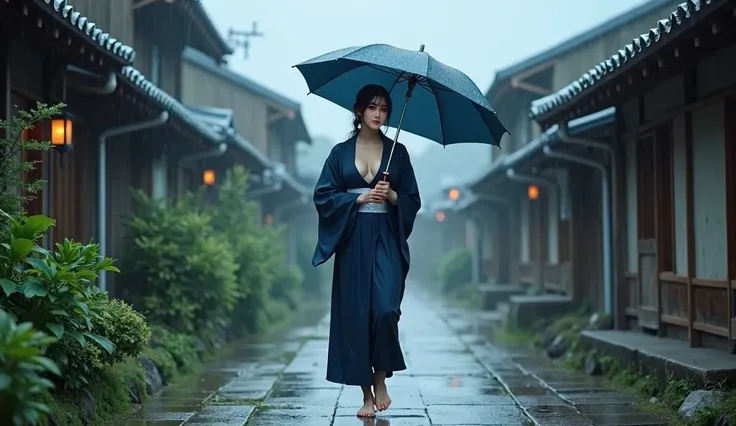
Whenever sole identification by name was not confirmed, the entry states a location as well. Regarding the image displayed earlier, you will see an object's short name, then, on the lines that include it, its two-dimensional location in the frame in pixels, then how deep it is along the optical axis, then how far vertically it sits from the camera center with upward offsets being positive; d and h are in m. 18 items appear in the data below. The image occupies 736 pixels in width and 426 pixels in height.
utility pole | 39.41 +8.02
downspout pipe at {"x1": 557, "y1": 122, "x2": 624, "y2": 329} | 12.25 +0.83
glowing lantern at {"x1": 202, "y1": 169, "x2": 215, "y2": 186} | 17.94 +1.24
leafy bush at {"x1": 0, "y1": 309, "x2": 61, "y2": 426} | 3.96 -0.46
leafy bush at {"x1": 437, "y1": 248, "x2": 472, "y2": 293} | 31.69 -0.74
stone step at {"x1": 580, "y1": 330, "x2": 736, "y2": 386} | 7.45 -0.94
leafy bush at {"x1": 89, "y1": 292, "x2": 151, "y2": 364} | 7.00 -0.53
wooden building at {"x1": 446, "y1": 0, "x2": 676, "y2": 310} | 14.26 +1.05
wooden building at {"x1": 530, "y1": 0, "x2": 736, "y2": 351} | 7.97 +0.75
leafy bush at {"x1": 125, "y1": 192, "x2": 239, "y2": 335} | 11.81 -0.19
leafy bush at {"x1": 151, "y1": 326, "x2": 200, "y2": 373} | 10.42 -0.98
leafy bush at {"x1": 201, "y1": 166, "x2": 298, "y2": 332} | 15.73 +0.02
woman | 6.97 +0.02
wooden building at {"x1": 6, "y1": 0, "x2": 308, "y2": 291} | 8.17 +1.59
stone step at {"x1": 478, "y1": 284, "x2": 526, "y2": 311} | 22.70 -1.06
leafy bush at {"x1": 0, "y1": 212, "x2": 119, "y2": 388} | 5.91 -0.20
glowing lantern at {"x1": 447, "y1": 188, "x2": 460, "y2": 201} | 31.23 +1.58
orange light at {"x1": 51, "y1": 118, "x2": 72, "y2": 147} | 9.30 +1.06
